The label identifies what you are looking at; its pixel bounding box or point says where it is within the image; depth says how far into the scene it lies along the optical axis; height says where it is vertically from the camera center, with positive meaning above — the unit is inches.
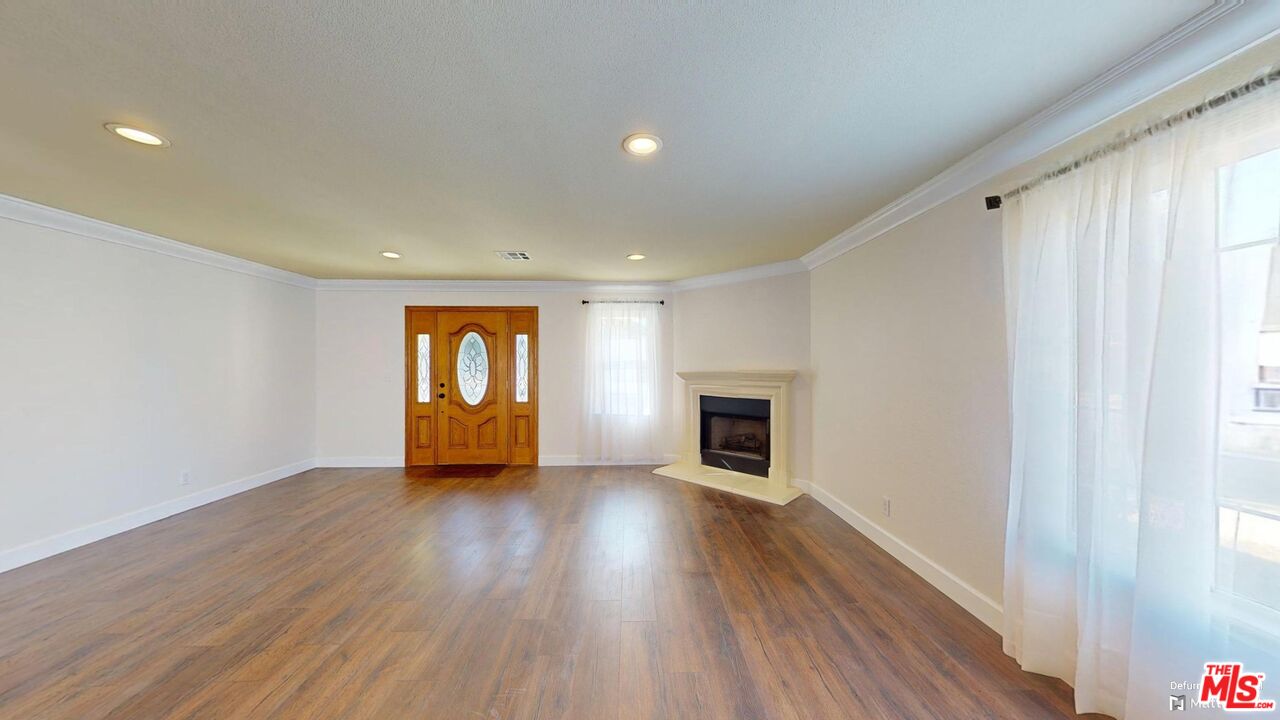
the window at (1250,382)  45.1 -2.3
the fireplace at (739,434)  168.4 -36.6
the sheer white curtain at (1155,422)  46.4 -8.2
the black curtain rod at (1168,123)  44.9 +30.3
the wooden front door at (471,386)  209.6 -17.9
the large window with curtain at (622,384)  209.2 -15.9
